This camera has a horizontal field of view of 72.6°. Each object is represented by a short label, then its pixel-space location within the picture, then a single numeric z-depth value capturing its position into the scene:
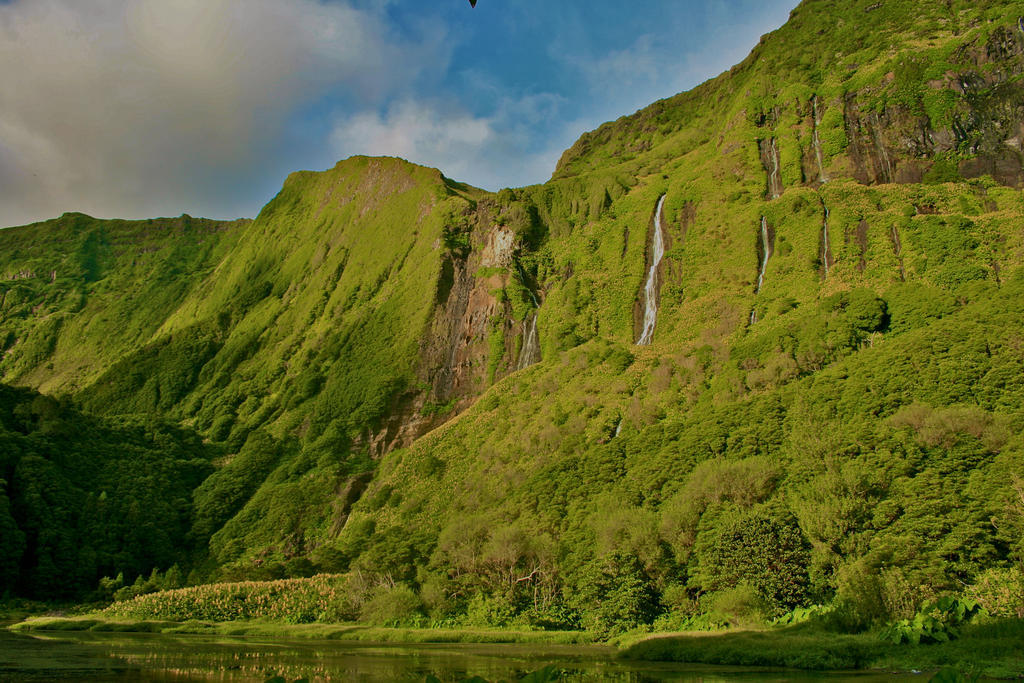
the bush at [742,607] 35.62
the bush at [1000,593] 28.70
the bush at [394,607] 44.28
